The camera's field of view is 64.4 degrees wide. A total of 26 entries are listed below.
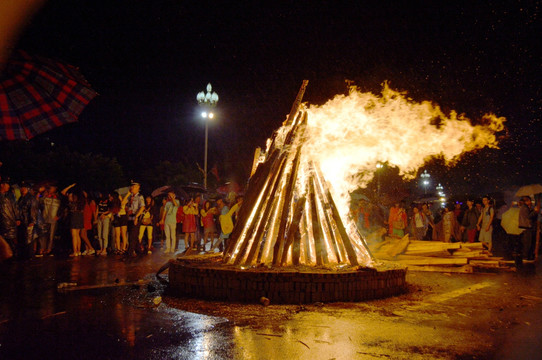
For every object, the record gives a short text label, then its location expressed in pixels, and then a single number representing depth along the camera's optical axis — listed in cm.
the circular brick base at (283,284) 670
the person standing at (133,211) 1425
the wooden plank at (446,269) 1085
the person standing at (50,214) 1367
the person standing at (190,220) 1566
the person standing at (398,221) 1642
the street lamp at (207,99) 2425
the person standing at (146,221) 1435
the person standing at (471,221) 1489
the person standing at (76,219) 1383
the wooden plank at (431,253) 1148
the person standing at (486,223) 1379
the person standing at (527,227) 1310
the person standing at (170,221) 1518
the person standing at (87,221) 1416
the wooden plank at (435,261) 1109
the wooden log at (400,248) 1208
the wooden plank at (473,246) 1167
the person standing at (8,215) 1146
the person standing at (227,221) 1425
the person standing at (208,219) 1579
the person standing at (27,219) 1260
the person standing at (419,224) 1698
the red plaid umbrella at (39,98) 509
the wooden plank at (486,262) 1127
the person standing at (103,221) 1458
